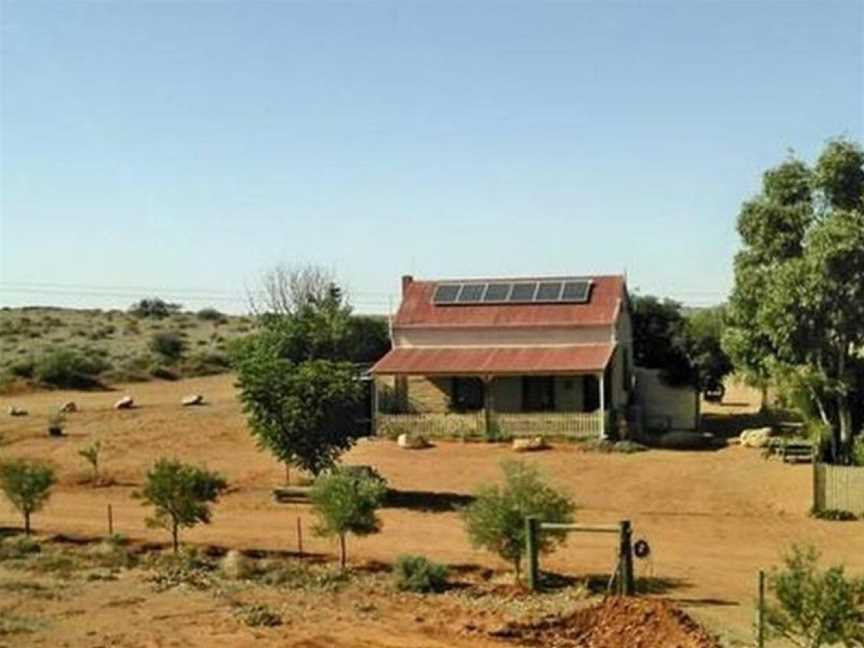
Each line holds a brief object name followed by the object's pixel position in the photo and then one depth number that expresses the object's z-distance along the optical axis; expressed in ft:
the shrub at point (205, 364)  233.35
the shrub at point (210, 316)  367.86
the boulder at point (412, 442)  134.92
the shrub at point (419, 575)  71.72
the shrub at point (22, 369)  206.80
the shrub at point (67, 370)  205.36
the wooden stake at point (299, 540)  81.65
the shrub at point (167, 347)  243.05
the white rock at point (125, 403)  173.44
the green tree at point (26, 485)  88.79
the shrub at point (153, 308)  371.56
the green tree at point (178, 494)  81.00
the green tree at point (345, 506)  76.23
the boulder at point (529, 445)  132.16
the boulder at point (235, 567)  76.18
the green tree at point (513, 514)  72.18
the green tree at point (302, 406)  100.53
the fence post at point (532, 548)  70.03
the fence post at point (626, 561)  65.82
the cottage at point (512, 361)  138.31
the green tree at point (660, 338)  163.43
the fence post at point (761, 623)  49.80
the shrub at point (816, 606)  47.96
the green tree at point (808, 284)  104.88
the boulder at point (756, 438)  131.23
